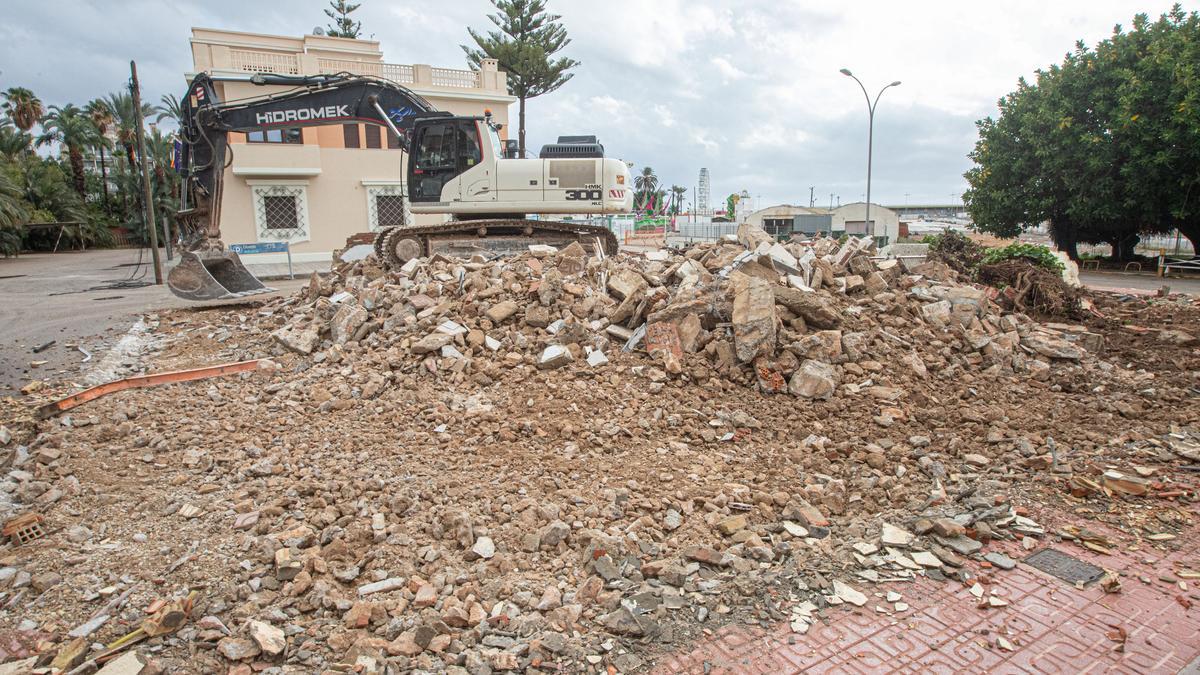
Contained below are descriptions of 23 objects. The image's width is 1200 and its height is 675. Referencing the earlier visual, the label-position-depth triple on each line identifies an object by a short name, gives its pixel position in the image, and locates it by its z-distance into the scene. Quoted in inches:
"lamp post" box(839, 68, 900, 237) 966.4
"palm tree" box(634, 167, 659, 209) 3322.8
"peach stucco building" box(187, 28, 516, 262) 916.0
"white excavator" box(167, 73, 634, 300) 417.7
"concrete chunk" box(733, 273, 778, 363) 233.1
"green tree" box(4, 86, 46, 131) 1817.2
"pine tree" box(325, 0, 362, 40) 1487.5
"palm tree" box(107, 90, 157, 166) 1820.9
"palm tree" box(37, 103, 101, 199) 1754.4
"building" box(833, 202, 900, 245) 1462.7
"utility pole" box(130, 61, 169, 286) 608.4
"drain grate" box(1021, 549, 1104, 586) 142.0
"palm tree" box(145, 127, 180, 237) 1649.9
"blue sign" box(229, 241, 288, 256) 649.6
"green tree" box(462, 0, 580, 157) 1203.2
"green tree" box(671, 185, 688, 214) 3526.6
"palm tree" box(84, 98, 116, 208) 1868.8
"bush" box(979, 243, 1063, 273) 463.5
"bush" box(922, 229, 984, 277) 442.3
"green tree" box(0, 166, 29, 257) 1153.4
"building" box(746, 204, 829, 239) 1631.2
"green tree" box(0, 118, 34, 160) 1643.7
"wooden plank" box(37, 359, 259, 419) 227.6
